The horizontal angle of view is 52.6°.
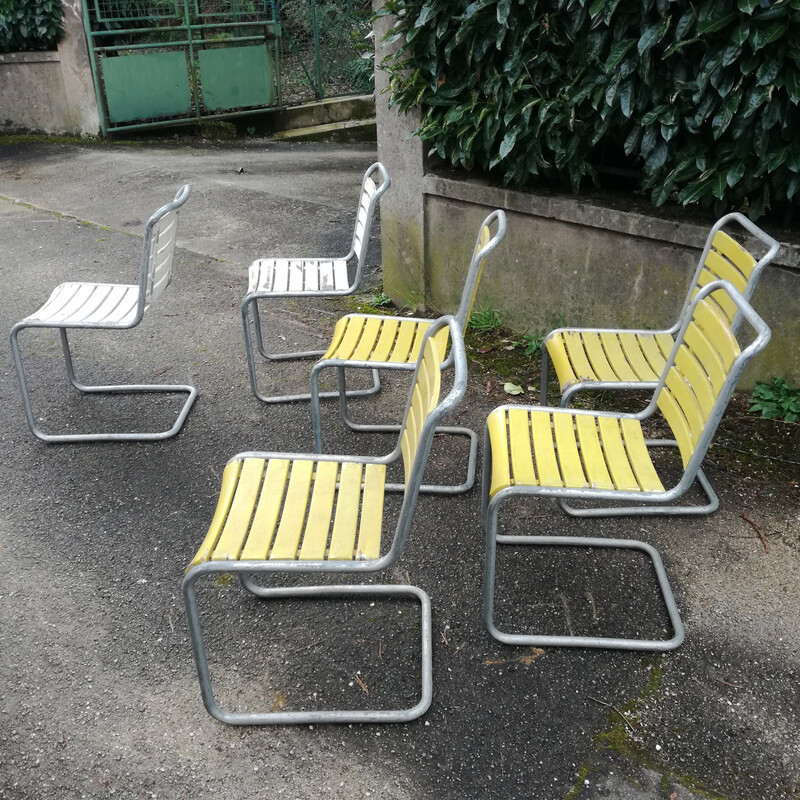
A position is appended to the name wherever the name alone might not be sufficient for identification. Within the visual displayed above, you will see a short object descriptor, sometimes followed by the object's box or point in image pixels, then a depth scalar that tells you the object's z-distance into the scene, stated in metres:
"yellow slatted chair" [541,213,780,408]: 2.78
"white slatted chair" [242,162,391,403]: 3.72
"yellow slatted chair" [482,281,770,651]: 2.24
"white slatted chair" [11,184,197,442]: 3.50
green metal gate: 9.16
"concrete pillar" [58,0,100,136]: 9.01
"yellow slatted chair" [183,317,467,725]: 2.03
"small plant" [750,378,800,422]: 3.58
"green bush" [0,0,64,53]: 9.01
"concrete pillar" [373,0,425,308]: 4.55
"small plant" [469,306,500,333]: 4.60
